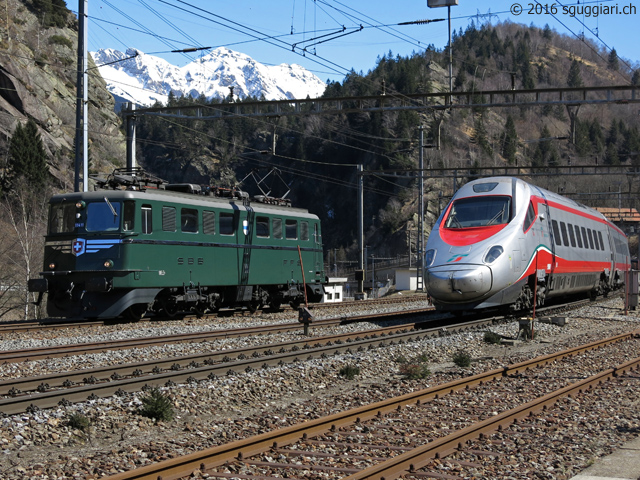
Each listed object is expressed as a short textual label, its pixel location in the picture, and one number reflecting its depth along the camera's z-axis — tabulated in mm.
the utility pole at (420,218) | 42312
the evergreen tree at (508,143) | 120556
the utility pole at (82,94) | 23094
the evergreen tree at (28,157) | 62469
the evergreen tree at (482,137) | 126750
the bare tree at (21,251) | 39769
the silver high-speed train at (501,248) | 17922
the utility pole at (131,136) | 24219
